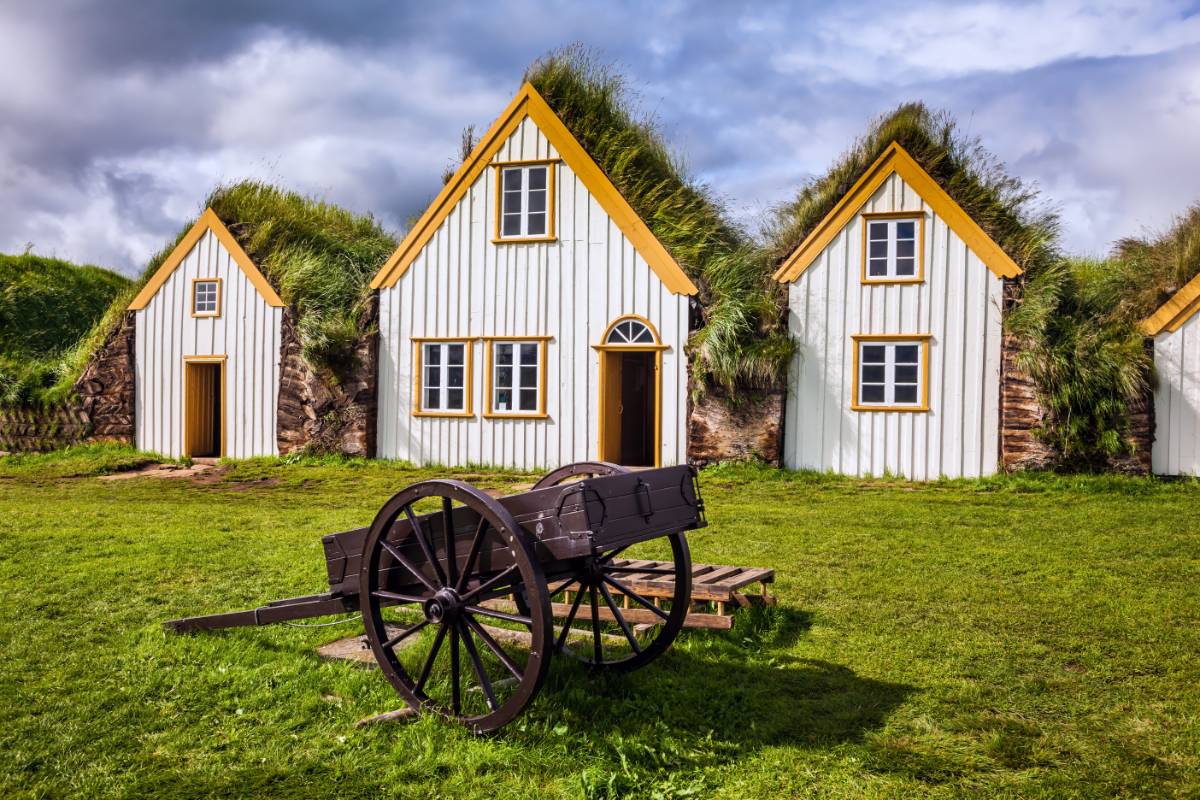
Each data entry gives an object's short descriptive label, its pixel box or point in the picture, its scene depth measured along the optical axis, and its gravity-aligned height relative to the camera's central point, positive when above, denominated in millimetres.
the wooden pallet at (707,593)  5977 -1437
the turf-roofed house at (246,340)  17094 +717
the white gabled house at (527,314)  15523 +1161
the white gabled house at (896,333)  14414 +823
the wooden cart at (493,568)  4023 -911
